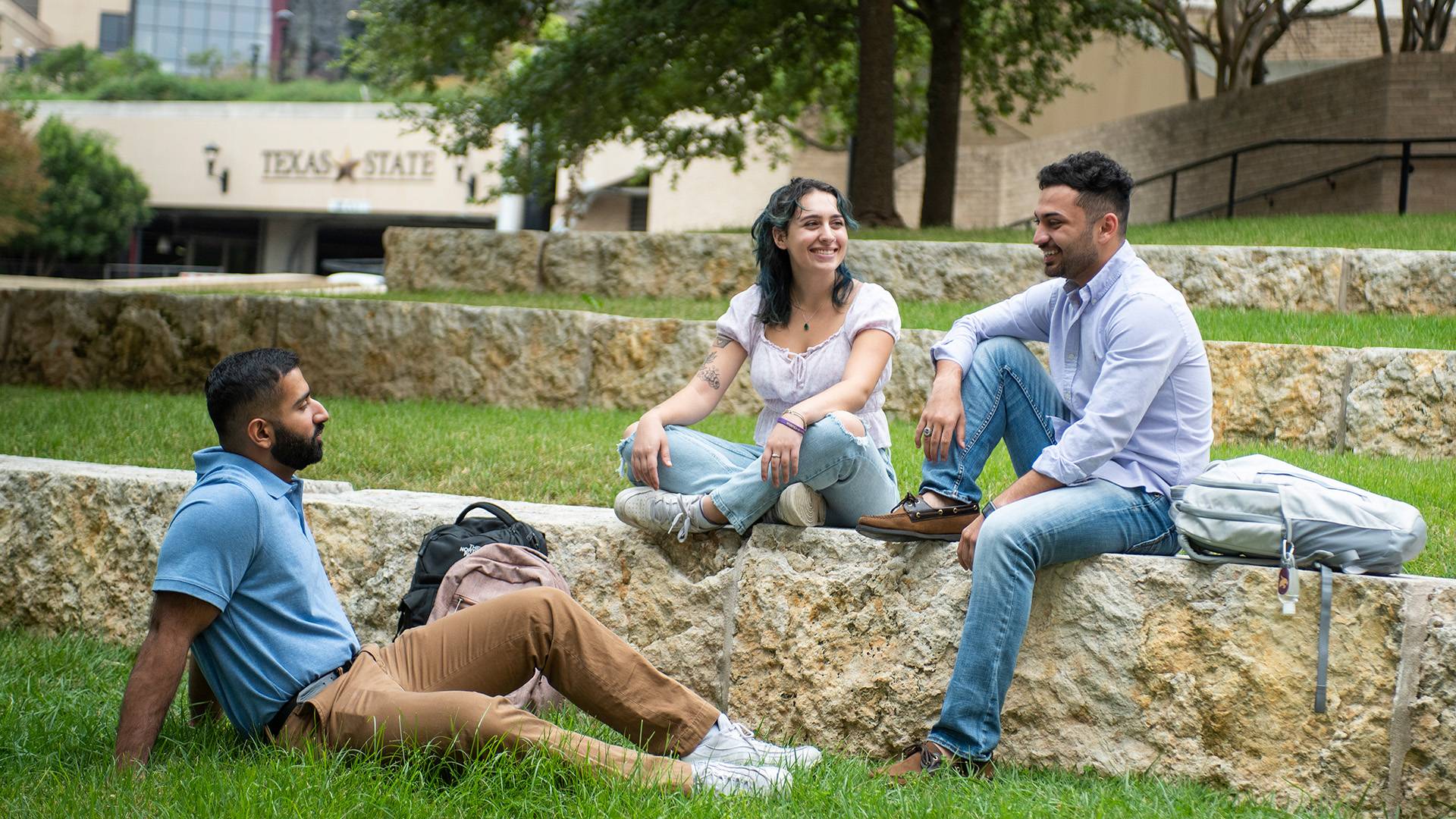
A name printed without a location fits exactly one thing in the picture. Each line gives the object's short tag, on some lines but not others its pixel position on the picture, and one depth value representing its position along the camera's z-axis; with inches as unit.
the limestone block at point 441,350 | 338.3
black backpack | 163.3
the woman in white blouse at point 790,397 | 160.4
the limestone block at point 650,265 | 414.0
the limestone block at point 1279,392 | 265.1
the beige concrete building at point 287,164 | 1407.5
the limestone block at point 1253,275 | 336.8
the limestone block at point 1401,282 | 320.8
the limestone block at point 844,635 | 157.3
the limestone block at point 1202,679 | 138.0
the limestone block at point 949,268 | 377.4
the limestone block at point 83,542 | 201.9
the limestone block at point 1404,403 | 254.1
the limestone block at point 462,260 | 442.6
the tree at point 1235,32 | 782.5
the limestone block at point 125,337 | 371.9
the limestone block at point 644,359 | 326.0
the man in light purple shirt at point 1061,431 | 140.1
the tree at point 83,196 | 1451.8
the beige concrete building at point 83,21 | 2758.4
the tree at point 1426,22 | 719.1
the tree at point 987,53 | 557.9
